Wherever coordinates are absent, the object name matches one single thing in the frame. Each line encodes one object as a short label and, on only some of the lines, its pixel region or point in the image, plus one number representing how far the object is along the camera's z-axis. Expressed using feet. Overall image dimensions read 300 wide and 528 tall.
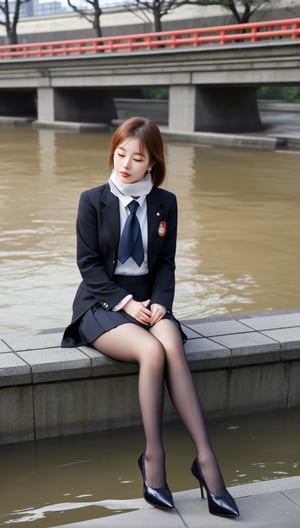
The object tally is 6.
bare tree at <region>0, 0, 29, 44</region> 143.64
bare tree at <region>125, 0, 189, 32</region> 128.98
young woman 11.89
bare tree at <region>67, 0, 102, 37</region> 138.08
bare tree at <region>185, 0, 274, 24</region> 113.07
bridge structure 69.67
